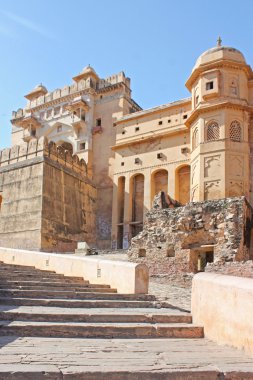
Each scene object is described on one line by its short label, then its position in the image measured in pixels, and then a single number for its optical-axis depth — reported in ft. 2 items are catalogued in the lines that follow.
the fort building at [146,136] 73.67
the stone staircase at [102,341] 11.71
